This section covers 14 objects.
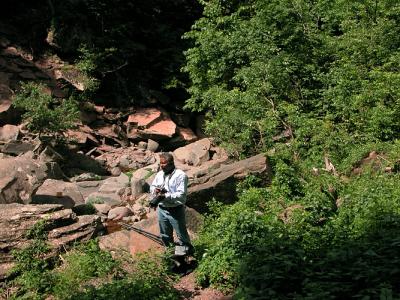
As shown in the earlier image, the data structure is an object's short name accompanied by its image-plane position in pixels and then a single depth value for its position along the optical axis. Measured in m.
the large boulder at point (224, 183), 8.90
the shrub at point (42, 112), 16.08
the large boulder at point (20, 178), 9.82
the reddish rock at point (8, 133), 16.42
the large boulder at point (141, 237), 7.98
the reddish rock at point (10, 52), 19.95
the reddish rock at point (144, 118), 19.76
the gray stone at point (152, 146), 19.09
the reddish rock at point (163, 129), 19.28
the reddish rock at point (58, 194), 11.27
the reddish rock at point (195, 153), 17.34
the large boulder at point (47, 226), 7.86
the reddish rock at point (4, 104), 17.37
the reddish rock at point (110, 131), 19.31
